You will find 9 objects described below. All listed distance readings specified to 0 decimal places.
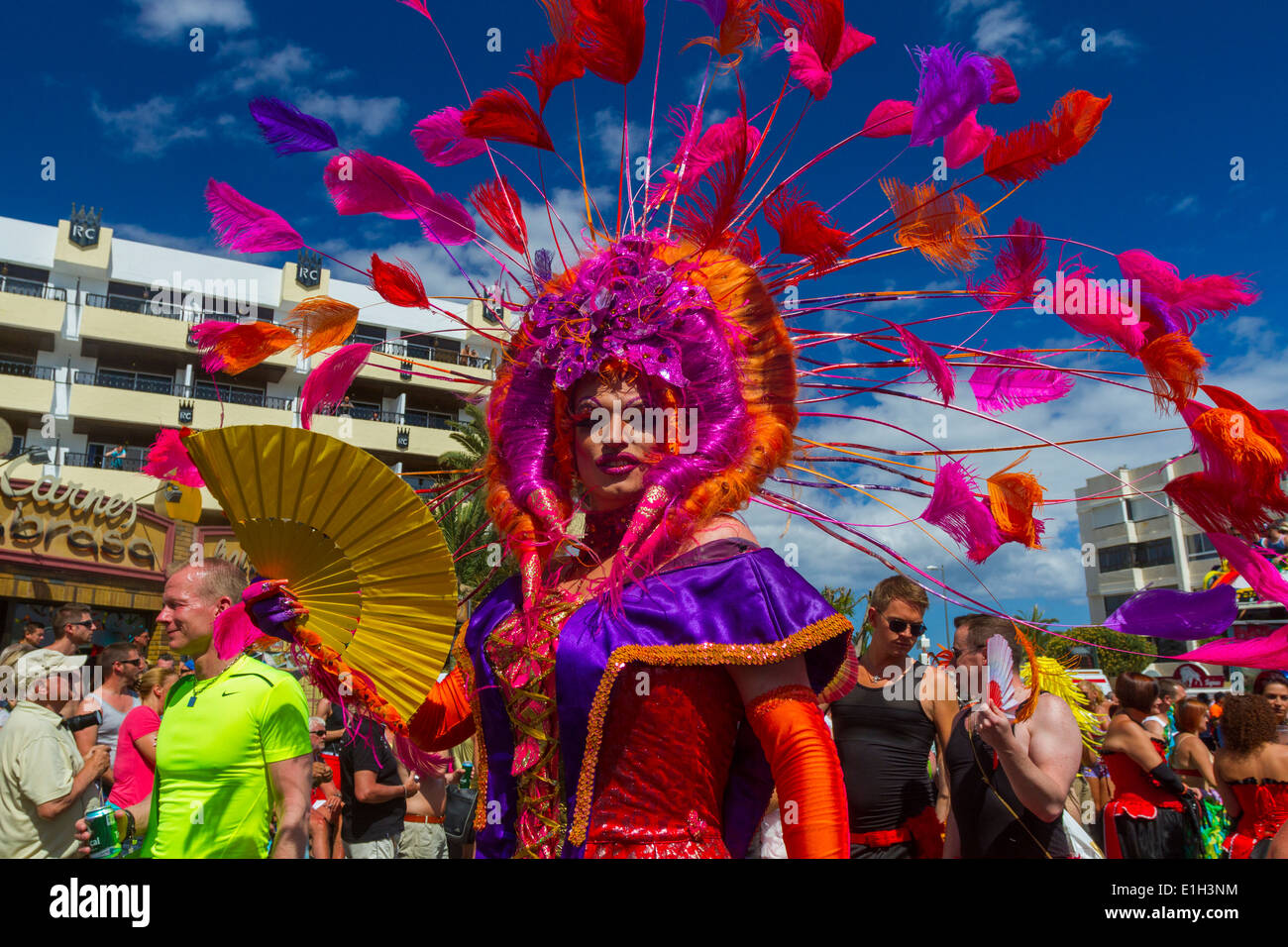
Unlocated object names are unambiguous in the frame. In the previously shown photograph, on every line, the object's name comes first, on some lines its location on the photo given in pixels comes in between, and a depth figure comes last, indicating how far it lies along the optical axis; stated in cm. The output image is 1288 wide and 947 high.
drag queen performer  185
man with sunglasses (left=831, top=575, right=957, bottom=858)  367
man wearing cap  419
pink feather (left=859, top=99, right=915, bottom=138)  237
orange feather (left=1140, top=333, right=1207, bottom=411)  204
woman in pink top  446
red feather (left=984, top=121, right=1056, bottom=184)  212
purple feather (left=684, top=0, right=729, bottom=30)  225
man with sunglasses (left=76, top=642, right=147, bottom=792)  564
